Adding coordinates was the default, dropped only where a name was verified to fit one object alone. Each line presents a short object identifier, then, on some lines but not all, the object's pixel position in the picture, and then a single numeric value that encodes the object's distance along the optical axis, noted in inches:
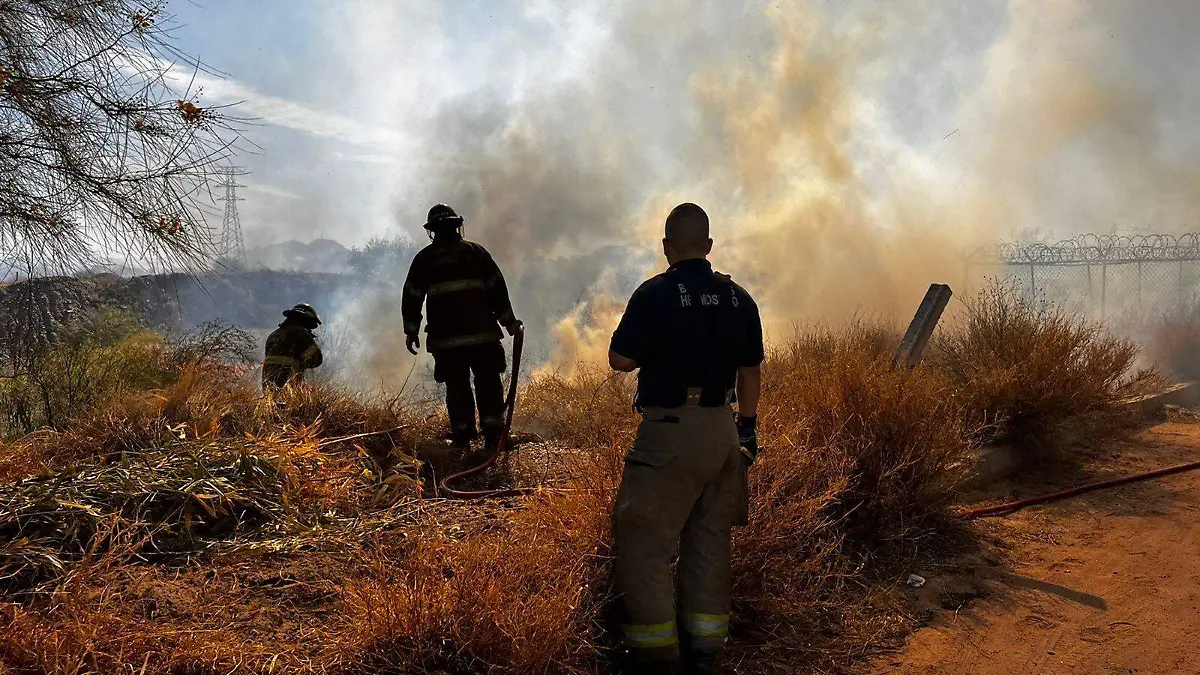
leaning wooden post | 254.8
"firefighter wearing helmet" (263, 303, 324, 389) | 289.9
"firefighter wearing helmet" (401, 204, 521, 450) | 241.8
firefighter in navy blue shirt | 120.3
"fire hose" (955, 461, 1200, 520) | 207.8
